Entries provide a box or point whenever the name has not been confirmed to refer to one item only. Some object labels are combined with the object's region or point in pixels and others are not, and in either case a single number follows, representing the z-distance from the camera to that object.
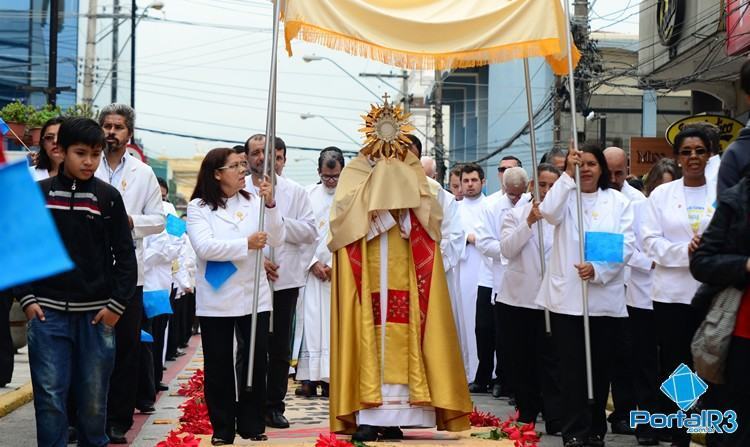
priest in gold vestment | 8.73
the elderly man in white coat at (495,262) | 11.80
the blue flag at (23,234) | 3.50
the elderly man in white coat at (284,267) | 9.96
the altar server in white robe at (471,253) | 14.57
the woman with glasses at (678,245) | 8.80
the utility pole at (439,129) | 39.78
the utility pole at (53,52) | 24.48
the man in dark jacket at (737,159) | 5.89
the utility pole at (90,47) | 36.03
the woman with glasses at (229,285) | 8.62
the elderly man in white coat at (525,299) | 10.62
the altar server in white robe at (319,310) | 12.55
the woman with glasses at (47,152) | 9.07
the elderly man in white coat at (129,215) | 9.30
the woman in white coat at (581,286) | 9.00
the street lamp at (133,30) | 37.72
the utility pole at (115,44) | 41.47
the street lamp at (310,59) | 43.89
